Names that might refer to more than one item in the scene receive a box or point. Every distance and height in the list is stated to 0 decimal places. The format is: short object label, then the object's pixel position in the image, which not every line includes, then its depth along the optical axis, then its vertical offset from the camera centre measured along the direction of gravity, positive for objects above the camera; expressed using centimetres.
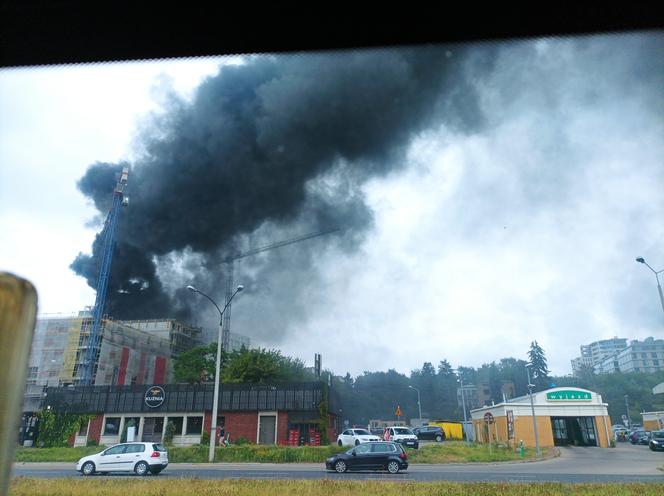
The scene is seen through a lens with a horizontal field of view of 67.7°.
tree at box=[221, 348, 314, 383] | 4641 +504
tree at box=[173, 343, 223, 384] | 6588 +783
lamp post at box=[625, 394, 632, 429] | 7774 +252
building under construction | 6719 +1020
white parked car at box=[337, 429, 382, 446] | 3003 -70
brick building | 3556 +90
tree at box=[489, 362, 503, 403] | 10689 +788
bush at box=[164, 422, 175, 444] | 3553 -58
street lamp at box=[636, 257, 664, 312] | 2265 +597
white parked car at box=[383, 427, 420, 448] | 3159 -79
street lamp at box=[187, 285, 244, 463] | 2375 +22
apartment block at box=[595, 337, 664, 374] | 13225 +1821
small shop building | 3922 +48
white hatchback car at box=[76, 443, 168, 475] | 1798 -124
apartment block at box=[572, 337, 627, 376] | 18962 +2823
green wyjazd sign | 4047 +227
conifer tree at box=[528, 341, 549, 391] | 10614 +1239
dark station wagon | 1844 -123
